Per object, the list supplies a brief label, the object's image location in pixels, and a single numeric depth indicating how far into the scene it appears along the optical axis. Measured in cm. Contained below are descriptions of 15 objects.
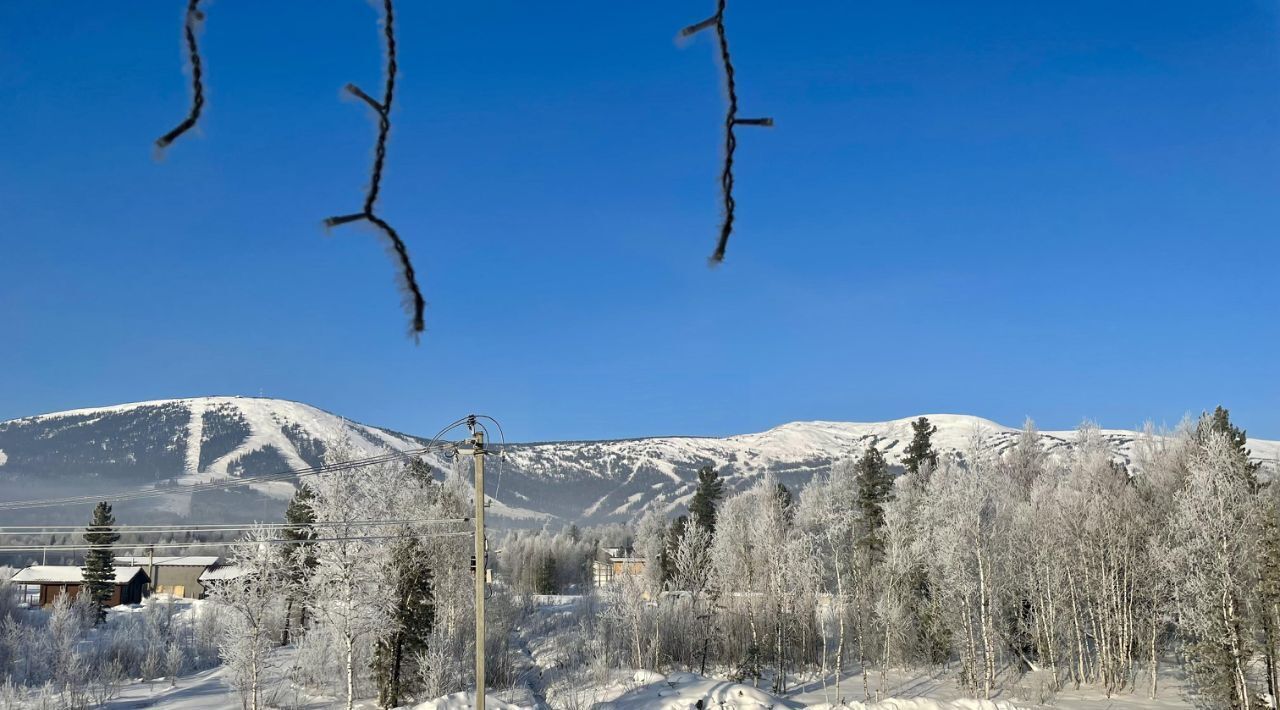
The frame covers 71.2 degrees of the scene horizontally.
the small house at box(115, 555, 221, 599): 9694
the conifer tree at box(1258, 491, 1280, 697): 2830
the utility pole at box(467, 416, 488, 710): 2105
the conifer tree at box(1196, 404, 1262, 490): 3742
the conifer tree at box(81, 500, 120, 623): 6638
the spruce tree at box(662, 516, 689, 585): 6862
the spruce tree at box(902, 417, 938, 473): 6078
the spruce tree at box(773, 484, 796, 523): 5844
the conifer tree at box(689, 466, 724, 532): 6881
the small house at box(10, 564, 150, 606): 7306
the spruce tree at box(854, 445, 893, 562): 5497
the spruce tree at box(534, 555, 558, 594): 9294
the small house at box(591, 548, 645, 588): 11212
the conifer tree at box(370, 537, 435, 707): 3262
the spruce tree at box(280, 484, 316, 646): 3438
